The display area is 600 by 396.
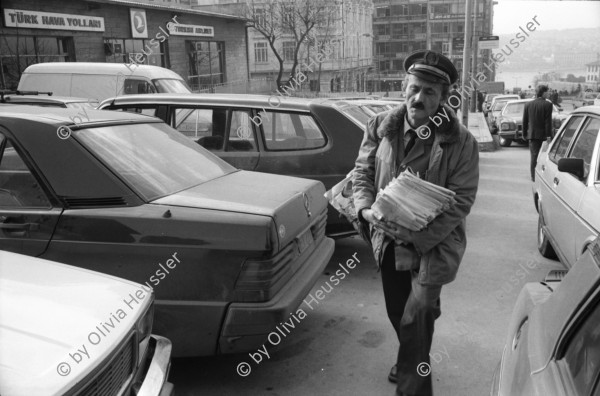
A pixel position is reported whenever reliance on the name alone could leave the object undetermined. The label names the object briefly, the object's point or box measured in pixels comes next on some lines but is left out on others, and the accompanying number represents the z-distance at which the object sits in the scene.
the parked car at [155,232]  2.96
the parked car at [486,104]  34.38
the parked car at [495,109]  21.55
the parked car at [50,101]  8.41
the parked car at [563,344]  1.49
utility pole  15.91
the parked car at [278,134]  5.18
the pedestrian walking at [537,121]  9.34
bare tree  32.41
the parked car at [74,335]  1.68
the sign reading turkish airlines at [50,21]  16.58
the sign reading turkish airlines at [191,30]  24.76
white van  12.20
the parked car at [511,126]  16.03
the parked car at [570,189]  3.96
